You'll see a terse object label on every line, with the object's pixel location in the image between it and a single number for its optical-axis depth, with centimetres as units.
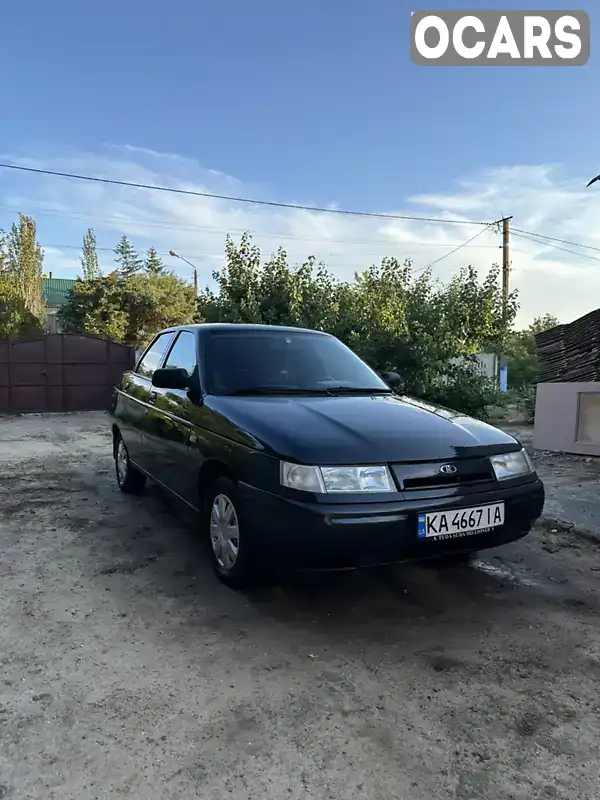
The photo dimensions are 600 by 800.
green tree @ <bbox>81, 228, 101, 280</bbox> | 3669
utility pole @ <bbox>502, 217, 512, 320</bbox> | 2093
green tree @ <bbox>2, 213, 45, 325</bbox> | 2786
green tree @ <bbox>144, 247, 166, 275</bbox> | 3378
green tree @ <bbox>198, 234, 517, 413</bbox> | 1124
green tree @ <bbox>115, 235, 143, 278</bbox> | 3359
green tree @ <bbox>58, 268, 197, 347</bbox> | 2925
